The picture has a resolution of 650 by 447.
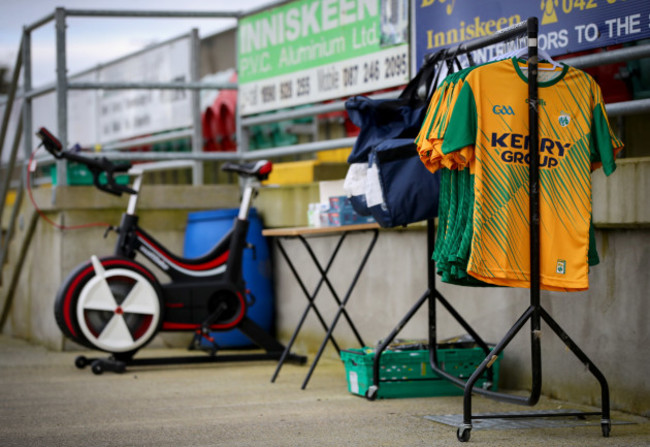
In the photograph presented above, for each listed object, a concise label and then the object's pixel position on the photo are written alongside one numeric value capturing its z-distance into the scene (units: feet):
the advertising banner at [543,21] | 18.85
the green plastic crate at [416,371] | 19.85
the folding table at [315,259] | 21.44
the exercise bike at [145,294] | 24.59
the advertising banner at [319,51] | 25.17
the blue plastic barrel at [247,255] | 28.55
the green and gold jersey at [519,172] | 15.92
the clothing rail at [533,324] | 15.76
